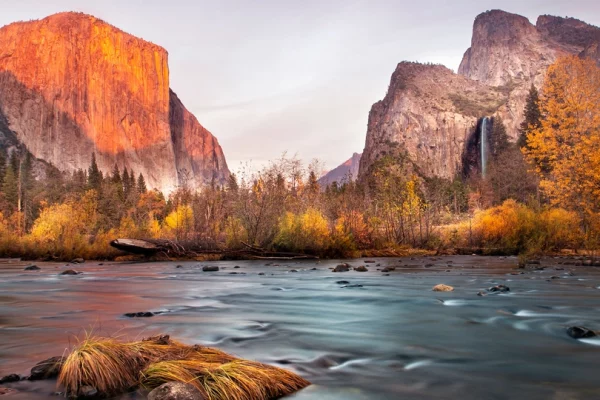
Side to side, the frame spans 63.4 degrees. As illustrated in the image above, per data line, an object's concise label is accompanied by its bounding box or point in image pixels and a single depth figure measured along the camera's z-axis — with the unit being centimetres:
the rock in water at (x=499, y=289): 1180
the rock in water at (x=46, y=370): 470
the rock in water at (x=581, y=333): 685
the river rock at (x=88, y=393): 412
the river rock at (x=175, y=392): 366
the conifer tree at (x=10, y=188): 8260
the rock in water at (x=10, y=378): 459
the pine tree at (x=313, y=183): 3409
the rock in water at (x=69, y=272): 1961
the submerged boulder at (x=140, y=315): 887
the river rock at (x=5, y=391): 422
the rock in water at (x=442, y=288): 1225
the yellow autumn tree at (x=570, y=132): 2062
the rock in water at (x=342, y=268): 1937
